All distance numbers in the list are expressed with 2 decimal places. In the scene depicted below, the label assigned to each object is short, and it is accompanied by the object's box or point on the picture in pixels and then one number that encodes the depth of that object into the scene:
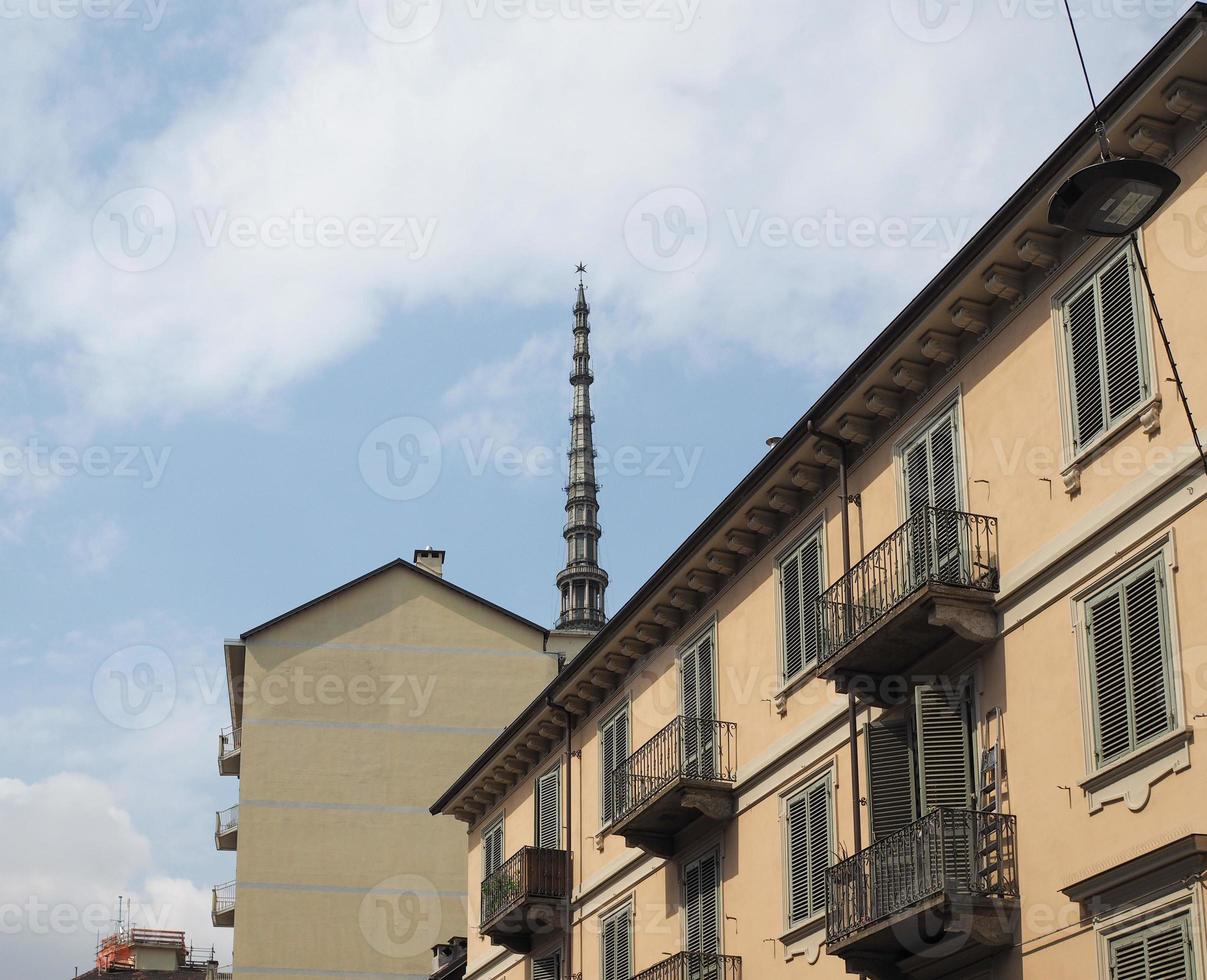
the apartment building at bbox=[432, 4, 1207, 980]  17.84
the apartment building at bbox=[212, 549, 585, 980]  52.97
